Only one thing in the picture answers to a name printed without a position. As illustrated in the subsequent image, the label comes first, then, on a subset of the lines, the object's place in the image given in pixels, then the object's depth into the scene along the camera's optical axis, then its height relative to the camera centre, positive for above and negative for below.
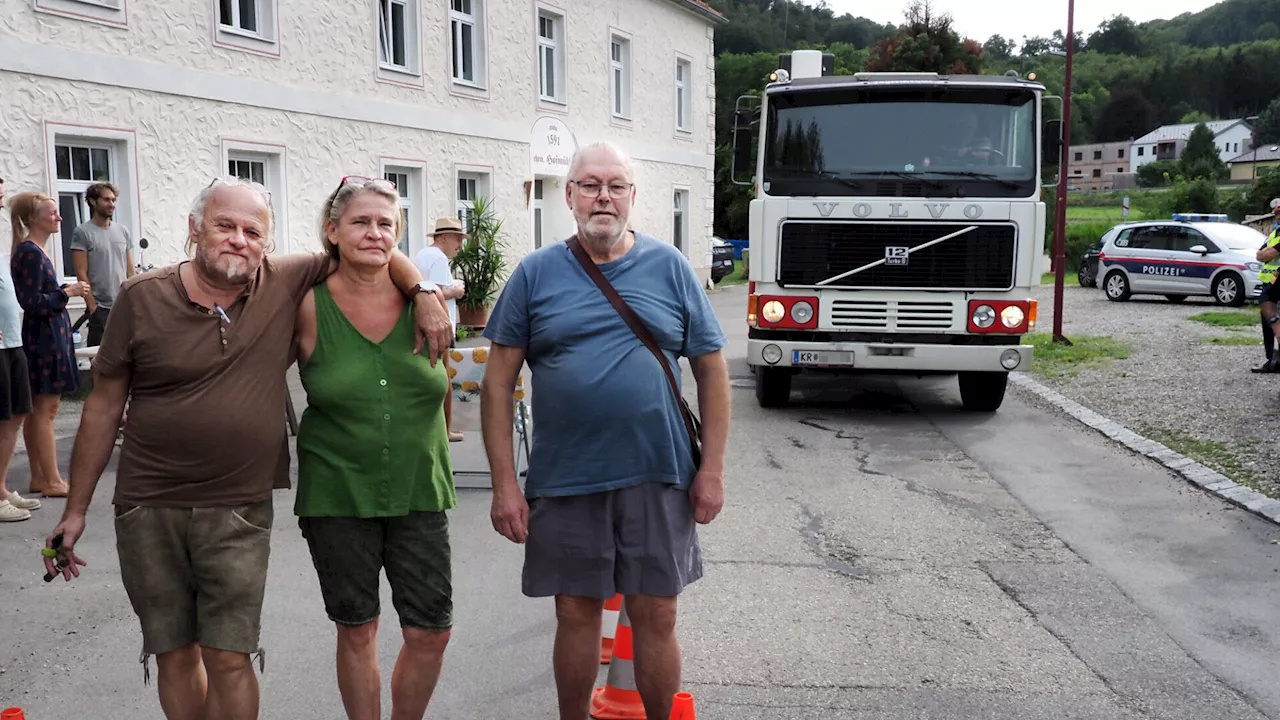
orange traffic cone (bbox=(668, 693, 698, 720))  3.28 -1.36
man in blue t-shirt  3.25 -0.56
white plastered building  11.64 +2.00
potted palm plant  18.67 -0.32
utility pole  16.20 +0.18
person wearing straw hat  8.40 -0.08
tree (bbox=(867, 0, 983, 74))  45.69 +8.16
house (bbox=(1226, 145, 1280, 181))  103.00 +7.73
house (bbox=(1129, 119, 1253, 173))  121.81 +11.27
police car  23.20 -0.38
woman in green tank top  3.15 -0.60
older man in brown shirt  3.00 -0.54
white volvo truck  9.55 +0.16
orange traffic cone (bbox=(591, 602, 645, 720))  3.83 -1.55
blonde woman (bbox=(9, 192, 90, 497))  6.90 -0.47
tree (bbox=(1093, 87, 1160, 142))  124.69 +14.33
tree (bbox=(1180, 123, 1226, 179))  89.88 +7.80
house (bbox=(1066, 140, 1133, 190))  129.62 +9.65
